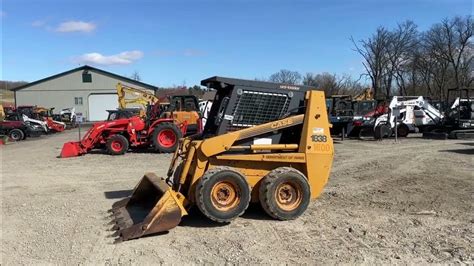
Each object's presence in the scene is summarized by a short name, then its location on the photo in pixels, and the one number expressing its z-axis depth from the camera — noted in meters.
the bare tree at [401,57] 62.50
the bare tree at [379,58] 63.03
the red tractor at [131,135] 17.78
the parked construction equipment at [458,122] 22.69
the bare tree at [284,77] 66.12
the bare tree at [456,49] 59.38
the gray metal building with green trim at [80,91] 57.78
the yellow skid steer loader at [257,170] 7.14
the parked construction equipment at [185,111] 19.34
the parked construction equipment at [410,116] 23.97
